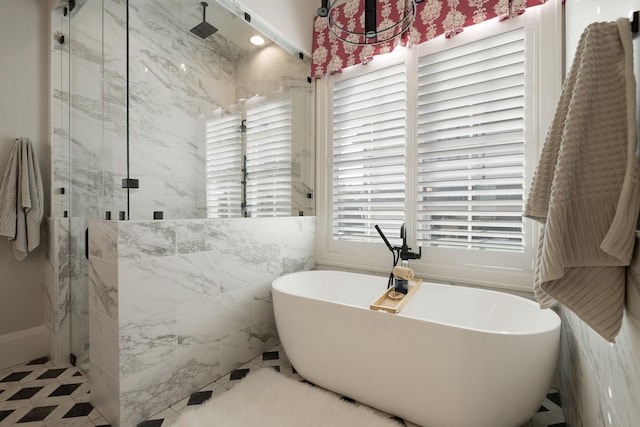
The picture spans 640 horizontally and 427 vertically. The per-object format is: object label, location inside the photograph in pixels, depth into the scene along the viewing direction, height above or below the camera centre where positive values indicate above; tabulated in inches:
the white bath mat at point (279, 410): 59.9 -41.2
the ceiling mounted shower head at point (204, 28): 84.5 +53.2
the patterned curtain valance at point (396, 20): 74.5 +52.6
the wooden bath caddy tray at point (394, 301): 61.0 -19.8
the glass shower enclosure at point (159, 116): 69.8 +27.4
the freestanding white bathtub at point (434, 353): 49.6 -26.3
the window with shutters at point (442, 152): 73.3 +17.4
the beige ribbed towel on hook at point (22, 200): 79.3 +3.7
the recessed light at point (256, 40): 95.5 +55.4
